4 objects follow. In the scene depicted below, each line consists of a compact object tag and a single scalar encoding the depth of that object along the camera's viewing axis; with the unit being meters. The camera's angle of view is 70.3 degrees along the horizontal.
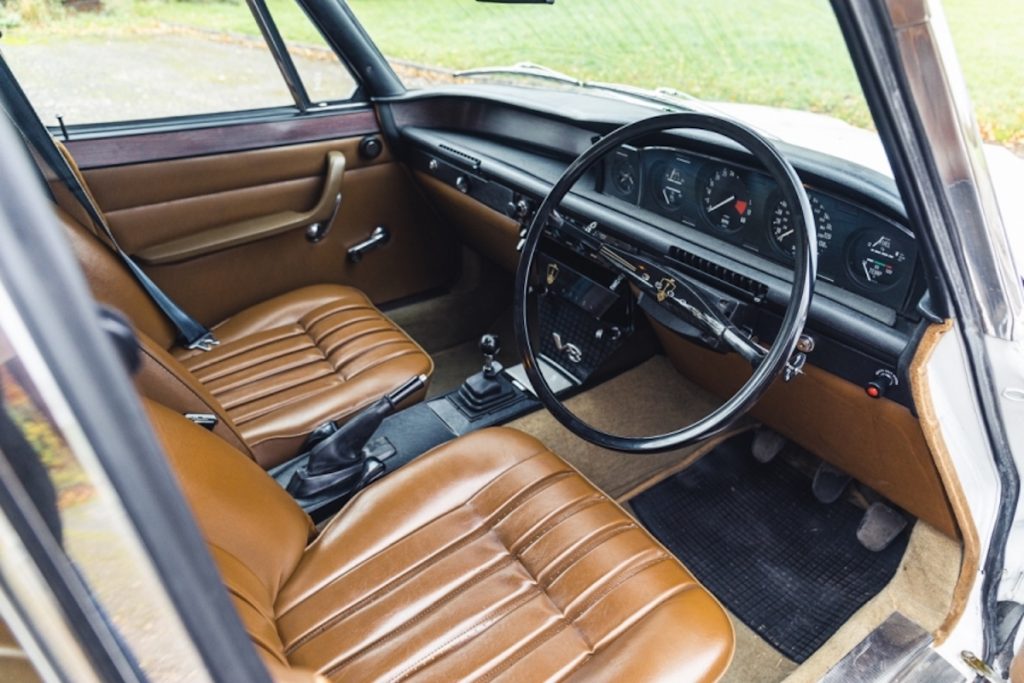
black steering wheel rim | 1.09
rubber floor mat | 1.57
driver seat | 1.02
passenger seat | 1.60
